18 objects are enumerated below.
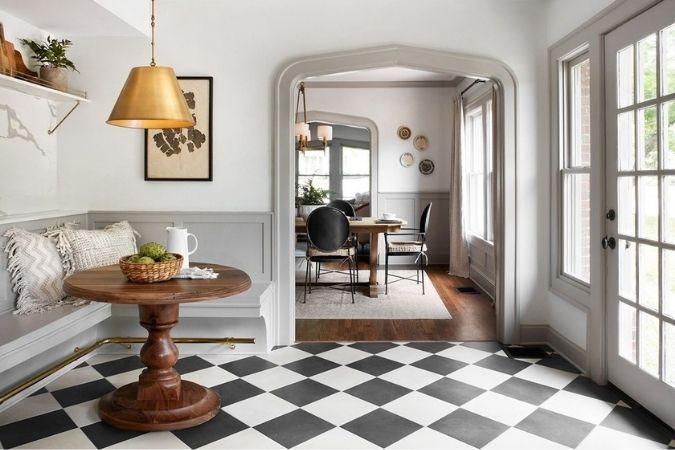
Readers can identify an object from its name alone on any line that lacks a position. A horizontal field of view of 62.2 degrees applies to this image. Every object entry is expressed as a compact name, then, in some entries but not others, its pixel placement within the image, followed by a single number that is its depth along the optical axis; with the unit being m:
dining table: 6.21
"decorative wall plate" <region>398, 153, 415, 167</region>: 8.52
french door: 2.83
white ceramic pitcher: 3.11
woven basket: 2.78
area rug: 5.38
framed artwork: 4.33
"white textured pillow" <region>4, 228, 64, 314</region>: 3.46
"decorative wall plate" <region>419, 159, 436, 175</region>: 8.52
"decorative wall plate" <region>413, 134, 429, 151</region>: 8.47
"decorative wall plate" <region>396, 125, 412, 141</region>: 8.47
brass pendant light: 2.44
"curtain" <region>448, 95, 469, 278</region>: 7.57
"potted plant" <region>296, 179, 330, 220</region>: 6.96
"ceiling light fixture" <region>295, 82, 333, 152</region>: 7.22
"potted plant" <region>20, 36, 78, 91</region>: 3.97
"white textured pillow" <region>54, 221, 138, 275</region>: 3.76
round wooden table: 2.75
